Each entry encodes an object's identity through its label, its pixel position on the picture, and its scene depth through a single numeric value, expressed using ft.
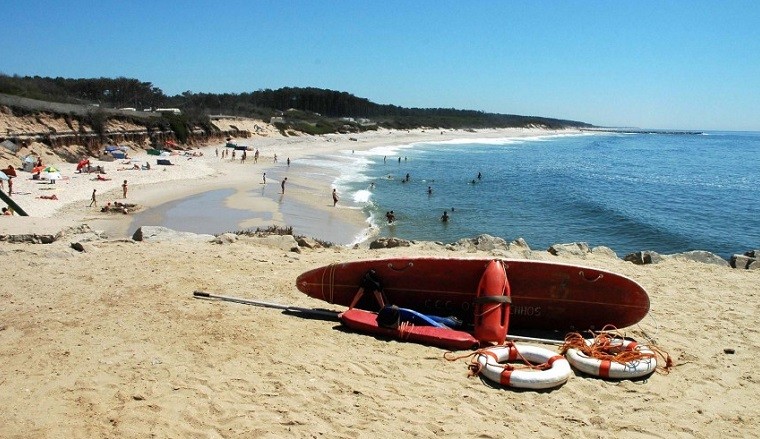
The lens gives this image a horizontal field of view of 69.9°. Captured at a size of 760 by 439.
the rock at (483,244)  44.34
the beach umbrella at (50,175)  80.06
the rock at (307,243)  37.24
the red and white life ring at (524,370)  17.13
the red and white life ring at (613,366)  18.25
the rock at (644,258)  36.86
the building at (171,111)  186.95
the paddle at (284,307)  23.00
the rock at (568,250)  39.32
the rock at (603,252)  41.52
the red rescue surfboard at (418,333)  19.97
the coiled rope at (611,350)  18.95
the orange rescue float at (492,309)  20.12
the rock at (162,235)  36.22
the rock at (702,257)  41.29
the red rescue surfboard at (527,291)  21.98
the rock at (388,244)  40.96
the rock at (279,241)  35.06
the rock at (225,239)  34.53
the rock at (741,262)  38.09
